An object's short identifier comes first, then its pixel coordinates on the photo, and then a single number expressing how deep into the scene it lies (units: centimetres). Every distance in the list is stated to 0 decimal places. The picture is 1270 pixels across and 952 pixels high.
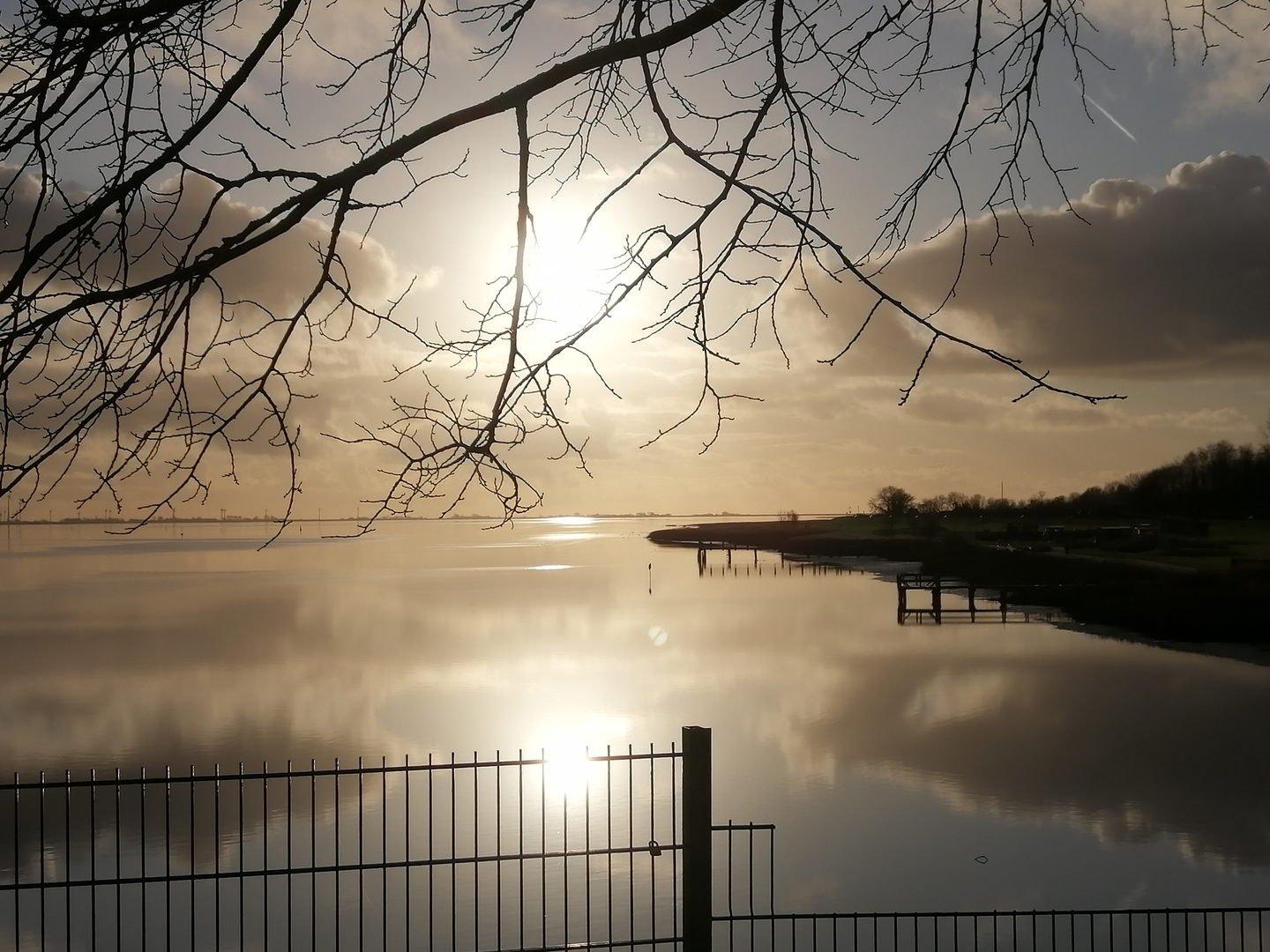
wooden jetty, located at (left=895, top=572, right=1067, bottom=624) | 5250
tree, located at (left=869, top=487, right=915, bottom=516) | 17000
